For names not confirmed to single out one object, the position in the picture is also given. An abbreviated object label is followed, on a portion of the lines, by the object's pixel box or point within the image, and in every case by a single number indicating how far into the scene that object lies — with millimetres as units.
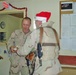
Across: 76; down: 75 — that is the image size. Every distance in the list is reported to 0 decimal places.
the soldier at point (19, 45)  2521
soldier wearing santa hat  2096
